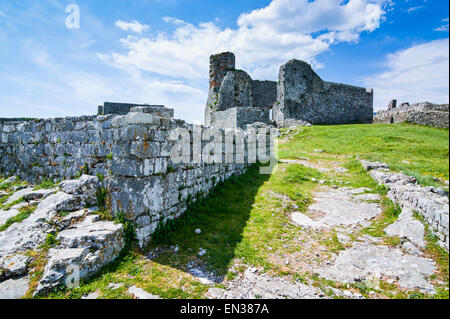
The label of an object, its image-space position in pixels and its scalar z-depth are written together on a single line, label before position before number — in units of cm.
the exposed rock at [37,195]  596
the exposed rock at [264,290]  354
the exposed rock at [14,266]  366
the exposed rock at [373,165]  1079
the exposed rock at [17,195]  627
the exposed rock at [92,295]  346
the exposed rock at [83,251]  358
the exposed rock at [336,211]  623
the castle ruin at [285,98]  2403
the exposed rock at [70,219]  461
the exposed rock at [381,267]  386
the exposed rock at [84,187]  529
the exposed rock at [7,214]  508
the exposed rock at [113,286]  363
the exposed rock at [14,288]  338
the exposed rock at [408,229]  486
